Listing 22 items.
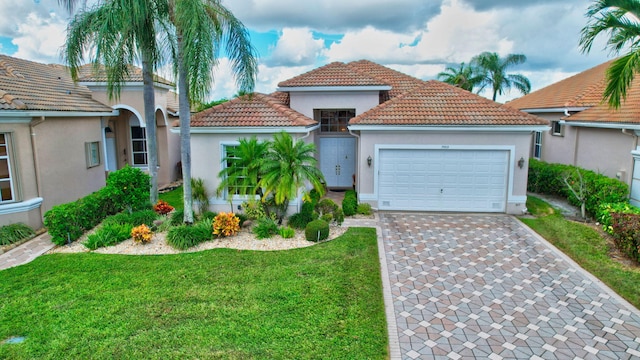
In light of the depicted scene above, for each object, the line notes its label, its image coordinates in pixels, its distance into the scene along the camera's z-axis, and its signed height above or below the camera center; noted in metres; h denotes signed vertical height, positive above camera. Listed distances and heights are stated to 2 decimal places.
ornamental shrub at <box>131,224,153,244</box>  11.62 -2.83
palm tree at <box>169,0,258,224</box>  10.64 +2.31
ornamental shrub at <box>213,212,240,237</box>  12.15 -2.69
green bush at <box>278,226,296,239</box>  12.23 -2.94
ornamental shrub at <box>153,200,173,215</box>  14.09 -2.54
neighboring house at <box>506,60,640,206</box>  14.01 +0.18
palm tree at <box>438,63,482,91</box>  36.00 +5.11
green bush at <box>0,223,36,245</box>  11.76 -2.89
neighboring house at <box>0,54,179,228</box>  12.48 -0.06
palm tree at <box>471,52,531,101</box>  34.84 +5.28
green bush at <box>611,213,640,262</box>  10.00 -2.49
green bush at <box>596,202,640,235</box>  11.86 -2.31
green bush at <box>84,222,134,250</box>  11.48 -2.90
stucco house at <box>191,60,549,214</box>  14.34 -0.41
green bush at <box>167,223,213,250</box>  11.51 -2.89
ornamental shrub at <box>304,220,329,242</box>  11.97 -2.83
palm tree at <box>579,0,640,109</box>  10.97 +2.76
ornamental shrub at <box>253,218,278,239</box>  12.26 -2.86
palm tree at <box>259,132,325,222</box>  12.05 -1.07
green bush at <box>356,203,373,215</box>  15.00 -2.77
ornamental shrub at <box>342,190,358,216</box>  14.83 -2.60
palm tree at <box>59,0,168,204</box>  11.45 +2.83
